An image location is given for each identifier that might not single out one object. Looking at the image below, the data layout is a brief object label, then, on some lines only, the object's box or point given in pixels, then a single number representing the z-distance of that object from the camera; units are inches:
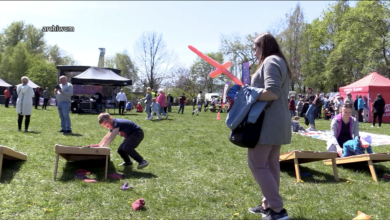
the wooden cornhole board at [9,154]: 195.4
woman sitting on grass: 247.3
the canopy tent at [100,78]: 827.3
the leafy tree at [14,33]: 2237.9
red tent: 822.5
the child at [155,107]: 674.8
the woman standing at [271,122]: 125.9
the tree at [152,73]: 1940.2
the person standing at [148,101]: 692.1
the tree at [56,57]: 2390.5
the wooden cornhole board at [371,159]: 219.9
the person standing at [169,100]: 984.6
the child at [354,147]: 236.4
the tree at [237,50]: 1926.7
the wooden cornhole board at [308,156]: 211.8
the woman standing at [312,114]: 542.2
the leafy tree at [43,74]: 1930.4
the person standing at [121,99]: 832.4
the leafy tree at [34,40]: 2247.8
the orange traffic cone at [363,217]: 113.7
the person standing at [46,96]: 979.5
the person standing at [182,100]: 985.4
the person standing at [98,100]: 872.9
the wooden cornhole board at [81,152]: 198.2
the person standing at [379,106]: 622.8
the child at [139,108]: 1037.5
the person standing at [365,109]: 820.0
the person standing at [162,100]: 713.6
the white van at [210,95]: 1892.2
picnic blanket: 415.6
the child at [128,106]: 979.3
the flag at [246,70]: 701.9
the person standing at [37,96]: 981.5
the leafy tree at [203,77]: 2534.4
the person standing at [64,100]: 390.9
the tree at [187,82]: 2514.8
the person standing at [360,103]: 783.1
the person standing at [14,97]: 1176.8
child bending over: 225.1
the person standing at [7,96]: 1063.2
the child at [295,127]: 504.1
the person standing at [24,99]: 388.2
